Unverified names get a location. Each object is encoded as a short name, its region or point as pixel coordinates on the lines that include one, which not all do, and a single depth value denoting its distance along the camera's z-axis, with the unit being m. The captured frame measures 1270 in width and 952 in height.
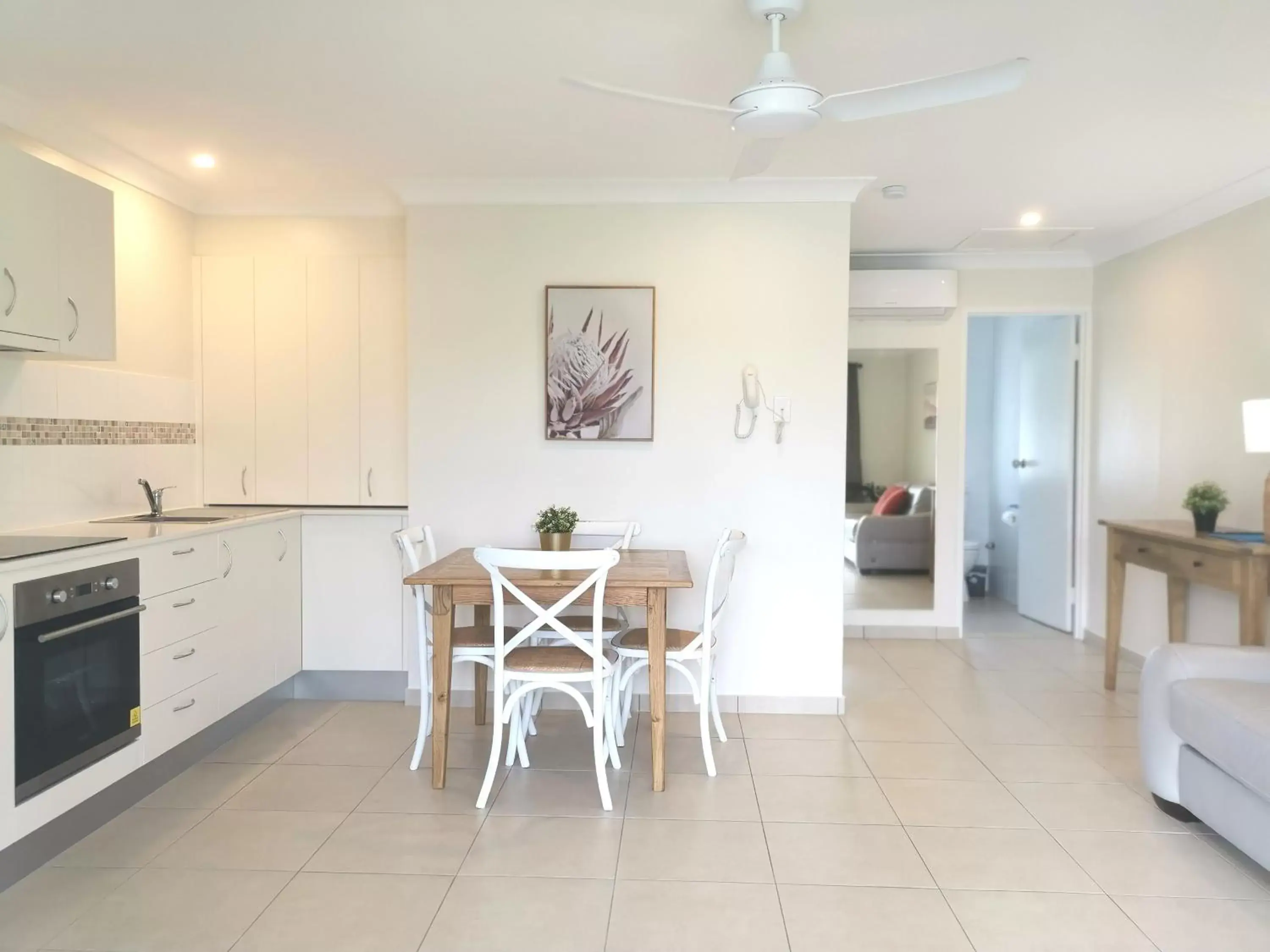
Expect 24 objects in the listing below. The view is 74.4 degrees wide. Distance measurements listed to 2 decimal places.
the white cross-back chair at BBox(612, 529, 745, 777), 3.16
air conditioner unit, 5.11
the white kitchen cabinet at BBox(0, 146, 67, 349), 2.65
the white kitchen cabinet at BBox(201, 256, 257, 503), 4.16
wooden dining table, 2.96
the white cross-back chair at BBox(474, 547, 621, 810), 2.79
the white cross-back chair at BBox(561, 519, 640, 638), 3.75
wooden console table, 3.31
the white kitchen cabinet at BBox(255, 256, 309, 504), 4.16
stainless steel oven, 2.32
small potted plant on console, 3.60
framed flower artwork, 3.82
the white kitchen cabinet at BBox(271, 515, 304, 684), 3.82
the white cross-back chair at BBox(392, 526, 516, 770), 3.15
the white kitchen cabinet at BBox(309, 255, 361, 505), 4.15
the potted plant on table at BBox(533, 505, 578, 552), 3.34
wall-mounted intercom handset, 3.78
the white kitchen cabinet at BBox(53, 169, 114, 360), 2.93
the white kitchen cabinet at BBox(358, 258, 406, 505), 4.14
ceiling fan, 2.08
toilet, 6.79
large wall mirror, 5.42
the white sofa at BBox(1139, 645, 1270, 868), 2.28
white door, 5.39
